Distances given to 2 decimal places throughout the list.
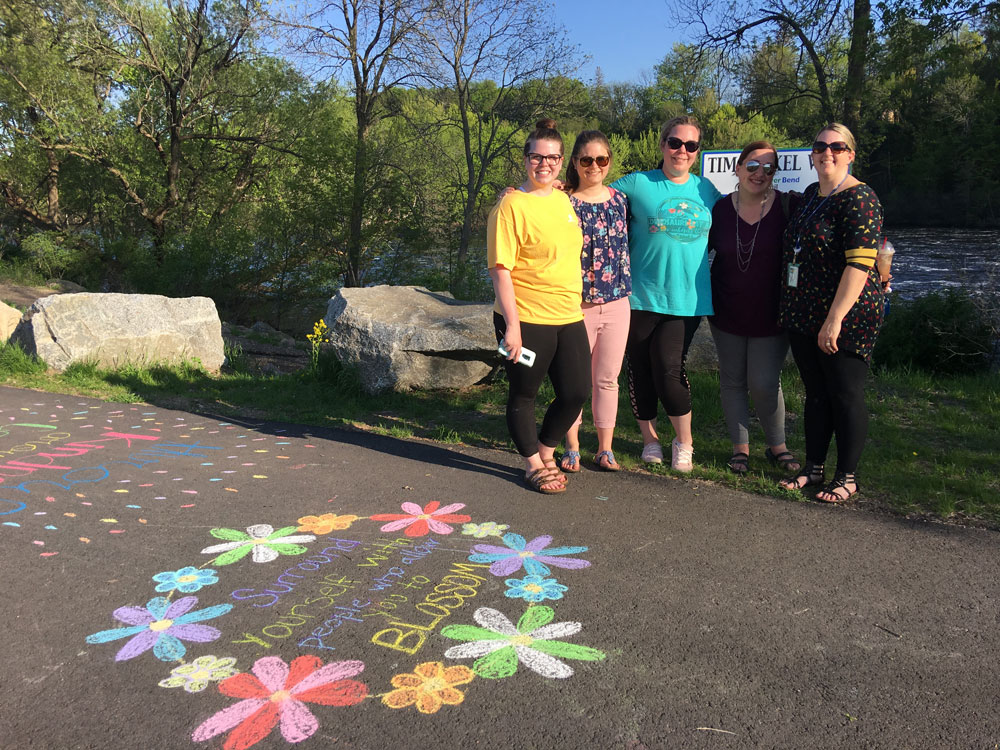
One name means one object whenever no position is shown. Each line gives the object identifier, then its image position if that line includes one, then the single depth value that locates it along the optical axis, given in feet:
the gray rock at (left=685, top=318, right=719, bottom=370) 24.90
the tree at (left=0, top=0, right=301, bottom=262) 58.44
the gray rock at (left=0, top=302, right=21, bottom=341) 30.61
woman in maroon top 13.83
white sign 18.38
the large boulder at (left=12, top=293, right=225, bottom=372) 26.68
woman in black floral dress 12.42
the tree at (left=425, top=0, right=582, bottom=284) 62.23
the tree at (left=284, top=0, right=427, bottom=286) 54.85
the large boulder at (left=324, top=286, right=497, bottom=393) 22.50
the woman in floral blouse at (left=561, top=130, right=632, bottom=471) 13.69
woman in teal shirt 14.01
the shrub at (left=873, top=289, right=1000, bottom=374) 26.30
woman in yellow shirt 12.82
